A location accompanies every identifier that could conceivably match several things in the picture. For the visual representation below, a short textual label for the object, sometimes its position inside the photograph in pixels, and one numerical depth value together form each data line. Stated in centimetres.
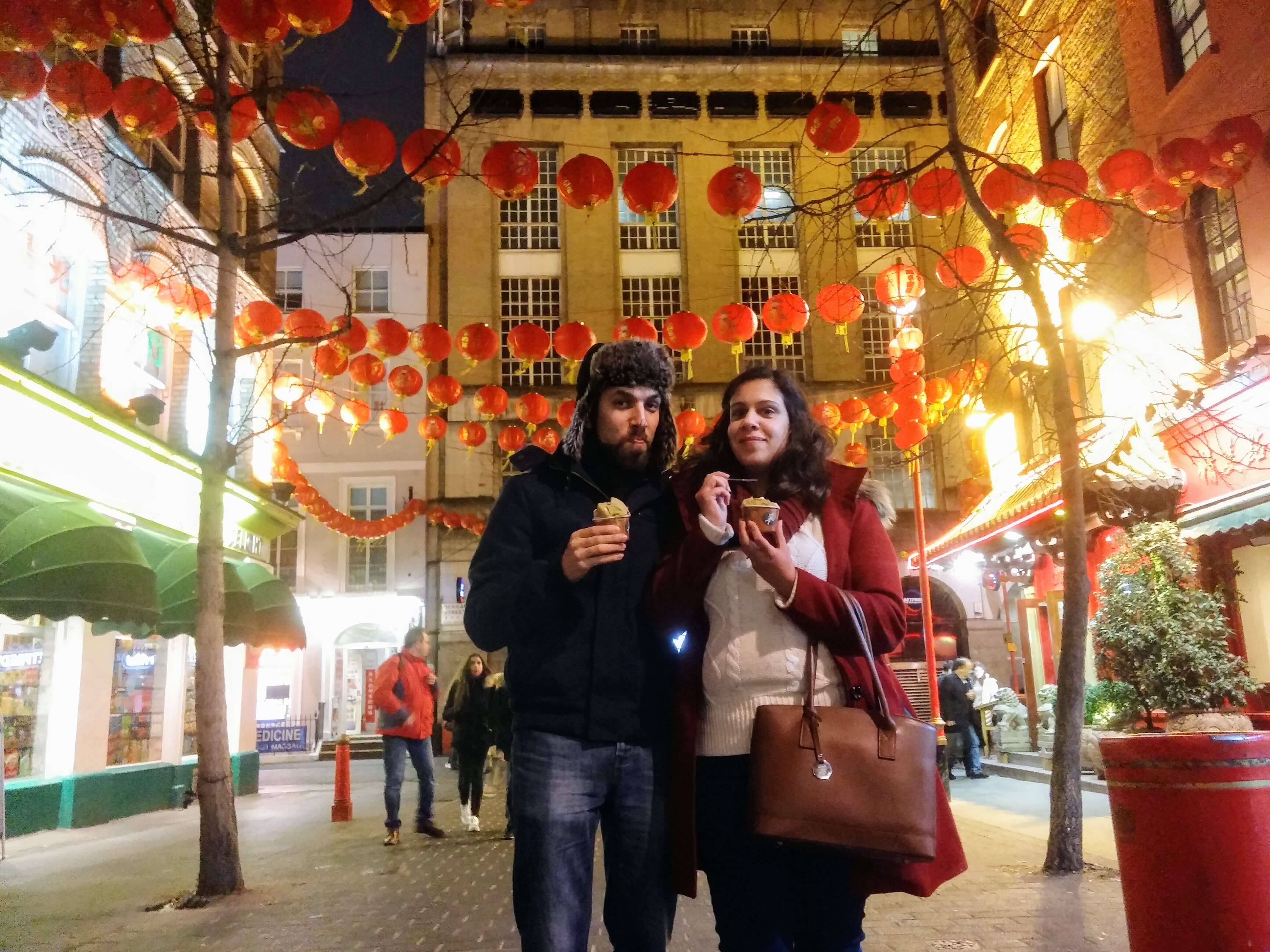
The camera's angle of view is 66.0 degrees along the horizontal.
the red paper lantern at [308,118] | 865
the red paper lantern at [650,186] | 1062
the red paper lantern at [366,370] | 1549
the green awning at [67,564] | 870
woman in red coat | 264
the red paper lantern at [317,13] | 743
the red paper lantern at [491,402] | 1781
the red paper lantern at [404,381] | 1702
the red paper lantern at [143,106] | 842
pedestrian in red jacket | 1052
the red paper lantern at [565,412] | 1612
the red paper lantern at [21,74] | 830
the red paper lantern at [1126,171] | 1027
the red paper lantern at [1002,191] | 1036
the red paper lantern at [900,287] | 1277
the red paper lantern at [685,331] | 1492
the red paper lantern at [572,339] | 1426
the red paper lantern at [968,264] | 1250
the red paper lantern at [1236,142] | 1079
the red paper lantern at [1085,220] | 1077
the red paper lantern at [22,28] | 736
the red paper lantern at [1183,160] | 1043
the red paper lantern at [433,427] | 1917
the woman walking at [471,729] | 1109
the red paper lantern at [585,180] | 1061
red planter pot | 414
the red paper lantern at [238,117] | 908
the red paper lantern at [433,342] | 1412
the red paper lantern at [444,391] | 1733
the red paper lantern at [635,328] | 1405
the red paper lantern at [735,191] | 1054
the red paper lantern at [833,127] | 999
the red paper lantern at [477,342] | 1484
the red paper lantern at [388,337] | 1414
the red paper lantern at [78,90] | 858
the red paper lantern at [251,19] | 748
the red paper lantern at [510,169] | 982
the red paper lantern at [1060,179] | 968
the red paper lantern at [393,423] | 1792
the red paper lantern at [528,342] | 1452
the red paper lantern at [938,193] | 1045
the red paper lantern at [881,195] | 843
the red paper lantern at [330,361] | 1401
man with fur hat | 270
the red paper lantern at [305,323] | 1262
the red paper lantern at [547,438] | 2252
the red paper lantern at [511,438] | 2252
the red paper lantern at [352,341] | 1330
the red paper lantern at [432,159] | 884
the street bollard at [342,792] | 1287
